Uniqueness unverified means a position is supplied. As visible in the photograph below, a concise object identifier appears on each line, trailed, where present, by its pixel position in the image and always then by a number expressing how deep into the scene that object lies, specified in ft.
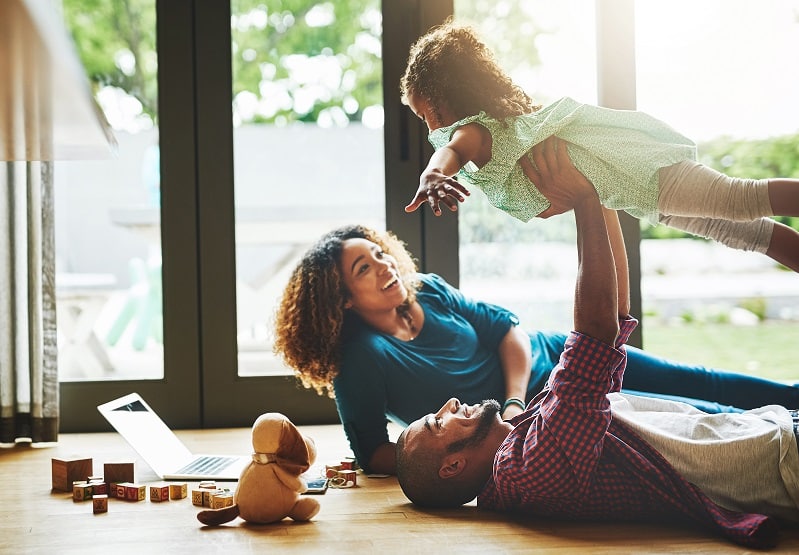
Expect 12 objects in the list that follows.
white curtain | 9.14
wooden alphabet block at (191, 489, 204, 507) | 6.33
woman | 7.31
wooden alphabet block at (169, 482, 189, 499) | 6.49
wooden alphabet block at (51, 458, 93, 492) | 6.96
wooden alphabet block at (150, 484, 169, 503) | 6.43
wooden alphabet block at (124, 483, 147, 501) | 6.46
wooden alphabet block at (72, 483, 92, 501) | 6.58
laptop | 7.25
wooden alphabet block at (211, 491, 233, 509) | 6.07
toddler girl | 5.33
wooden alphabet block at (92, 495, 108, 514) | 6.14
